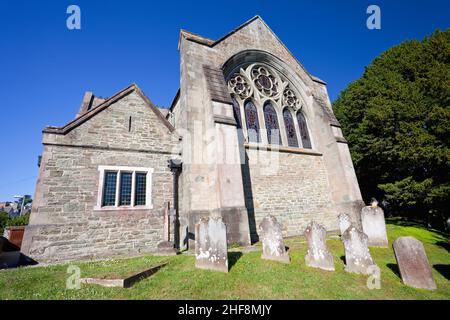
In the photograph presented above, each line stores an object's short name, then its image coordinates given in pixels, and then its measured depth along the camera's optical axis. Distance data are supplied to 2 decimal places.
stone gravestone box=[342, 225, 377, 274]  4.93
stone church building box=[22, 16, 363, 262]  7.53
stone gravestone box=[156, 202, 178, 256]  7.21
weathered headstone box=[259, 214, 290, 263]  5.83
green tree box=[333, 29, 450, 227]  12.04
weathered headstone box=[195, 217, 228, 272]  5.11
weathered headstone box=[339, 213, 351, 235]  7.88
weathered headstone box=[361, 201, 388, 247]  7.71
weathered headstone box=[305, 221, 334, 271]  5.23
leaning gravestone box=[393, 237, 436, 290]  4.21
